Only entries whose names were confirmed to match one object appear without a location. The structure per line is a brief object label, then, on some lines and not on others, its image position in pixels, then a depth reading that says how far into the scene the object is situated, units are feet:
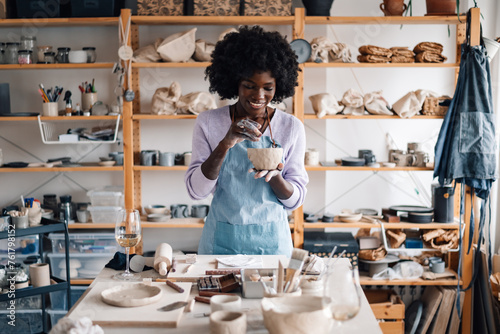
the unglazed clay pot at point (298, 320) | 3.72
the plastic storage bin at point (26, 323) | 11.16
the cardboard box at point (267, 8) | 11.13
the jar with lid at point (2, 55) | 11.55
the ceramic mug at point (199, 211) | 11.94
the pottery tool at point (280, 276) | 4.37
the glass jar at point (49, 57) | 11.48
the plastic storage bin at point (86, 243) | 11.65
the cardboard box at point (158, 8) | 11.19
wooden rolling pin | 5.66
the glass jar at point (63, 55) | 11.49
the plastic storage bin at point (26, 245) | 11.35
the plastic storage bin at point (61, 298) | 11.29
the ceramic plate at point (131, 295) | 4.60
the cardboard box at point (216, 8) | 11.14
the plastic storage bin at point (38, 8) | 11.23
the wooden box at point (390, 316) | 11.04
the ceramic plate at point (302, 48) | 10.85
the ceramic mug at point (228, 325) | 3.91
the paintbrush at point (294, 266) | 4.34
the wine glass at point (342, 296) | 3.67
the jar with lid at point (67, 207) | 11.64
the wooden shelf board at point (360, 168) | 11.14
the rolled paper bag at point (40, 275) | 8.71
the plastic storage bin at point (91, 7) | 11.27
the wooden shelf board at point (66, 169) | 11.38
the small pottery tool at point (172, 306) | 4.58
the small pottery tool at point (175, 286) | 5.00
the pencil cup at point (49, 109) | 11.42
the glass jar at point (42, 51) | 11.55
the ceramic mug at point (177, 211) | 11.85
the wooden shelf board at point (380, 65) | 10.98
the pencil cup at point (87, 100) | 11.61
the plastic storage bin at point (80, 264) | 11.57
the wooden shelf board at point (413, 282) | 11.20
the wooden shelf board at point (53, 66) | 11.31
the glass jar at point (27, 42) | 11.64
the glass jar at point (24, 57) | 11.38
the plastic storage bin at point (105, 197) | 11.61
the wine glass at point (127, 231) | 5.57
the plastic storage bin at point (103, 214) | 11.54
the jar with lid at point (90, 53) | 11.43
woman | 6.54
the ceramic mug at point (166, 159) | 11.55
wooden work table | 4.27
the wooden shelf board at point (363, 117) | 11.10
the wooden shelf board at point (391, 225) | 11.16
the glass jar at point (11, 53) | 11.51
